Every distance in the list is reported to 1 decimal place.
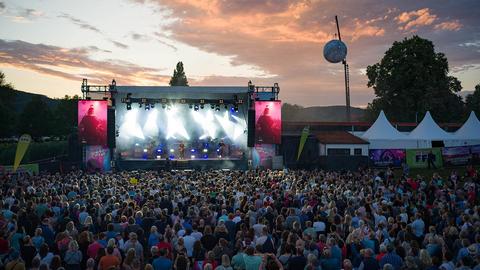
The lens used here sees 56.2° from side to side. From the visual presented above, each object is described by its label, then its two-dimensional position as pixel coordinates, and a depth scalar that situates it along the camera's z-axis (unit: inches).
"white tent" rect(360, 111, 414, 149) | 1309.1
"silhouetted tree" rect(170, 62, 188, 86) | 3144.7
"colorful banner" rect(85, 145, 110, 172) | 1161.4
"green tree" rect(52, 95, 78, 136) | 2955.0
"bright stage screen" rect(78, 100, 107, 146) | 1142.3
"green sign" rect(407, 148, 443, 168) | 1184.8
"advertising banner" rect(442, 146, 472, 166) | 1192.8
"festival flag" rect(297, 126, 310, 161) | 1153.4
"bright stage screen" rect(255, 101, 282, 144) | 1206.9
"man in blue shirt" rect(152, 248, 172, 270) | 280.7
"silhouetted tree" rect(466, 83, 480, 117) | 2482.4
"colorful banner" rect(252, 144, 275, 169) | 1227.3
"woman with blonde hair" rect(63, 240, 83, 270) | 301.1
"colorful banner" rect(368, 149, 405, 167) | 1221.9
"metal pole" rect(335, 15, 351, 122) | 1829.5
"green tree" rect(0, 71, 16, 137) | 2231.8
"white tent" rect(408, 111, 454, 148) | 1286.9
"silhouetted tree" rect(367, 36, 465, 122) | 1915.6
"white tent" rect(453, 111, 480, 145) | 1290.6
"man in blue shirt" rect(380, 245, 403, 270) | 284.5
